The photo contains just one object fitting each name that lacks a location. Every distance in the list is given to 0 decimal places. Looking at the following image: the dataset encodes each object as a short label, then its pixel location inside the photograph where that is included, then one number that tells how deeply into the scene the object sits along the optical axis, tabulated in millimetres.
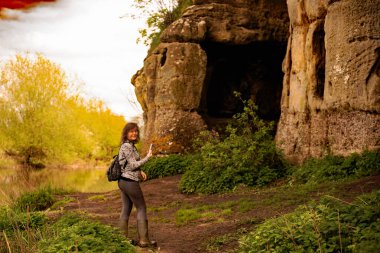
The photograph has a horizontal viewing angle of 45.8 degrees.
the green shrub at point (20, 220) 8352
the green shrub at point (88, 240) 5191
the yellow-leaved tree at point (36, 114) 27406
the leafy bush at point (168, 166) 16875
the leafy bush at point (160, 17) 23266
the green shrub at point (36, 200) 12484
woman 6840
